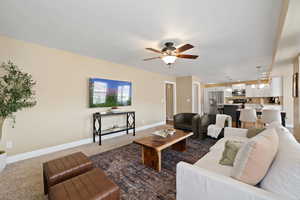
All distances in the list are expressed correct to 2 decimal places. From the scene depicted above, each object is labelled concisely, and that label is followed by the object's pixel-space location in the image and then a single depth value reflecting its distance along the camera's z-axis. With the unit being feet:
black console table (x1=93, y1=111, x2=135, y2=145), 11.34
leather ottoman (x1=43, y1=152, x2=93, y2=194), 4.65
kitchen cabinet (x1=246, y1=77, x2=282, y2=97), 18.29
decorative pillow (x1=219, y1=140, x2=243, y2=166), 4.75
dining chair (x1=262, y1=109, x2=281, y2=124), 8.84
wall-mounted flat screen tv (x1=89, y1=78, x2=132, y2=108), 11.56
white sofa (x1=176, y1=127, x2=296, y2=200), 2.90
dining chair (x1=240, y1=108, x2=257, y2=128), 10.72
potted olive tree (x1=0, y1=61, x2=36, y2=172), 6.95
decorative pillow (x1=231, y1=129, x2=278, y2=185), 3.20
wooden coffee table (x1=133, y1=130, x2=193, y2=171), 6.83
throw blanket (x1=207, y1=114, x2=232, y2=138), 11.17
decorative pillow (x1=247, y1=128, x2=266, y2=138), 7.09
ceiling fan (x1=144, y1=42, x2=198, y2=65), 8.41
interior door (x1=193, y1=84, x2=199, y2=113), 21.83
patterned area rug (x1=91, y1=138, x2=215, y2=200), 5.37
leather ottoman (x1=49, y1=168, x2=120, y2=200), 3.55
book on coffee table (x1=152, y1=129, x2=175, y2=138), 8.32
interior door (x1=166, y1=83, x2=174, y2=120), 22.94
